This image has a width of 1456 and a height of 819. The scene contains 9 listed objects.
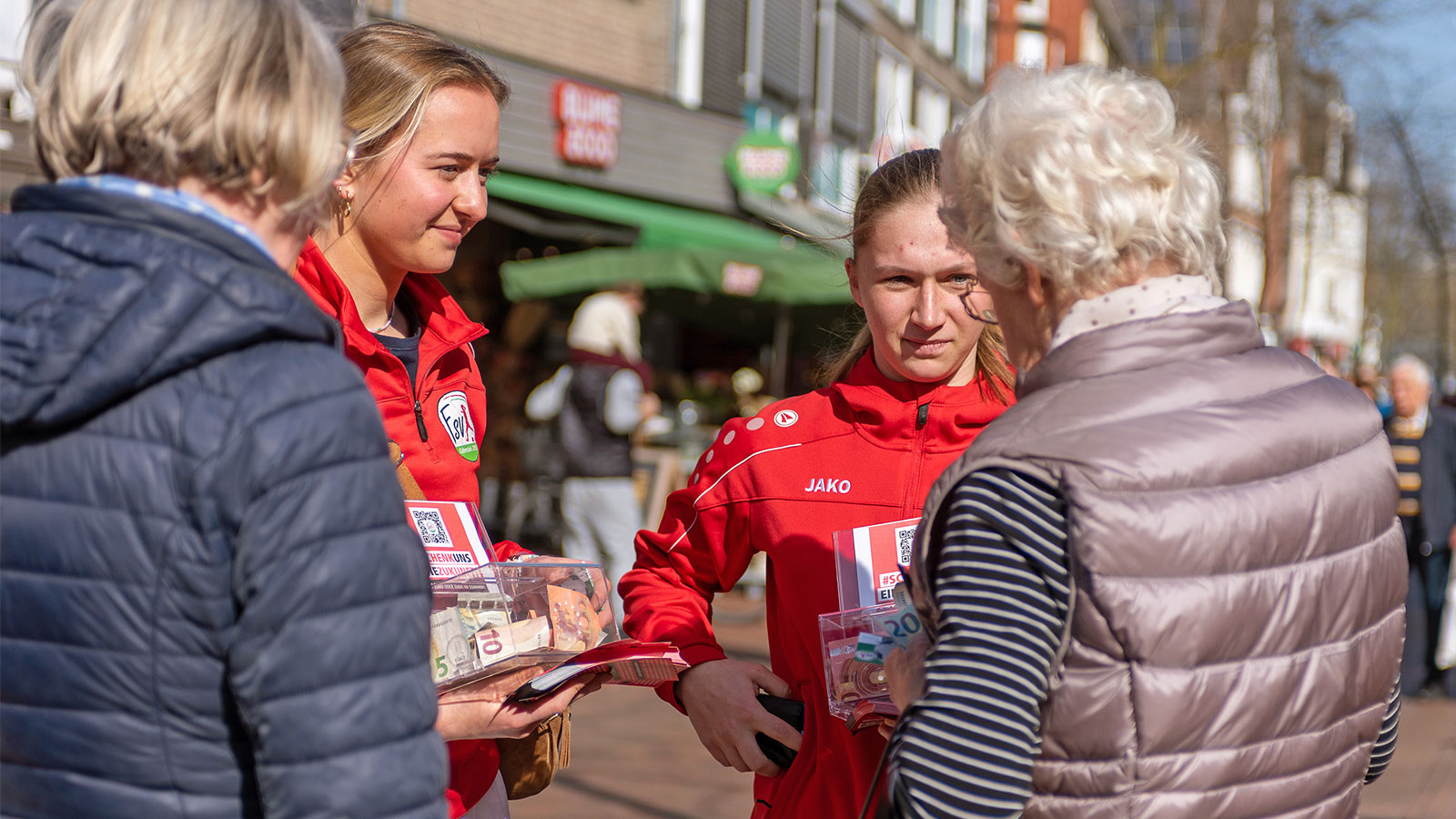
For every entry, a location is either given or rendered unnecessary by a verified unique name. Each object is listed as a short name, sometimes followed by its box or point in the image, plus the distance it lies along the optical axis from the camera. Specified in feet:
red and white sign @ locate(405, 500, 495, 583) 6.33
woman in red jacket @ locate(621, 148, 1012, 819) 7.17
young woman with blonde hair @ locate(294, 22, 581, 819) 6.98
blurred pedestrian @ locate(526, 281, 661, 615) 27.04
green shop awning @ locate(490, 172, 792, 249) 38.55
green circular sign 48.67
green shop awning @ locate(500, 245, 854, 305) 33.78
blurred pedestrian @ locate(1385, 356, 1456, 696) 28.66
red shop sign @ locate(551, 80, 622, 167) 40.68
